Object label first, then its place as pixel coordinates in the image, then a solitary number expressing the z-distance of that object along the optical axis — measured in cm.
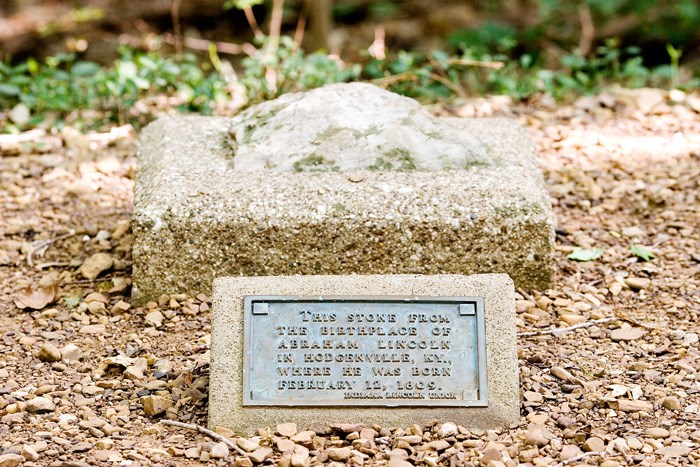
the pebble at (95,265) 408
